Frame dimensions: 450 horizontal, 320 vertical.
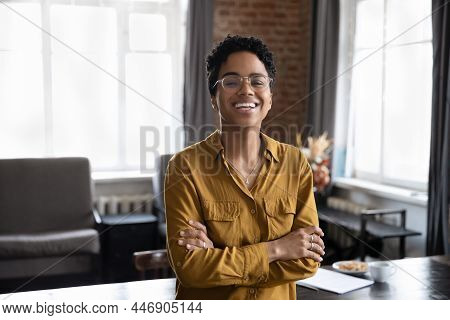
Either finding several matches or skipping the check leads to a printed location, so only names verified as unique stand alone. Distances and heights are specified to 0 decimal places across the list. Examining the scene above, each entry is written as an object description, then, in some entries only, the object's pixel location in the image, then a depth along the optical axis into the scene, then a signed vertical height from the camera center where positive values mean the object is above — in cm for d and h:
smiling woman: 128 -26
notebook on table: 192 -67
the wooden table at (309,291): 181 -68
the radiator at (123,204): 462 -93
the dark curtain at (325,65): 474 +32
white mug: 202 -65
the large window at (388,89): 394 +10
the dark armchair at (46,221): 369 -96
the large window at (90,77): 461 +18
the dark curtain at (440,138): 338 -23
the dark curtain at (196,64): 480 +31
